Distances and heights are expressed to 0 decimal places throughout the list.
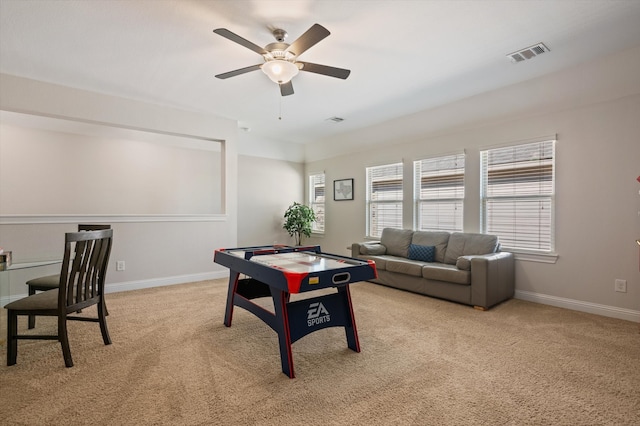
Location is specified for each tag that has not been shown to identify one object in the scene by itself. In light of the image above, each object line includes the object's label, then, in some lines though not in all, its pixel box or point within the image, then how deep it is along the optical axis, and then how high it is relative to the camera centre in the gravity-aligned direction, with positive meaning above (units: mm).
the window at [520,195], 3883 +216
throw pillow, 4582 -617
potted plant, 6758 -211
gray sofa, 3658 -709
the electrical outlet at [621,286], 3322 -772
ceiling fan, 2826 +1324
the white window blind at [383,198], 5590 +229
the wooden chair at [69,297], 2271 -672
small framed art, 6434 +431
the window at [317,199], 7191 +260
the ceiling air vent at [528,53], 3117 +1608
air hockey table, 2074 -499
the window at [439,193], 4746 +280
